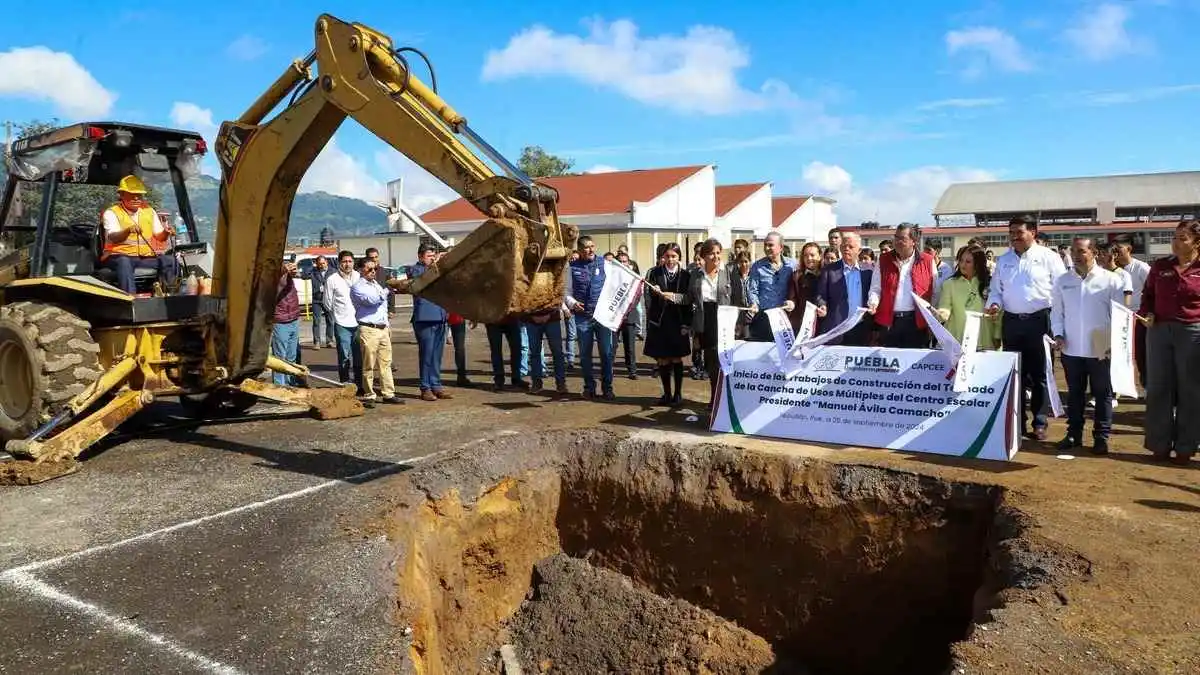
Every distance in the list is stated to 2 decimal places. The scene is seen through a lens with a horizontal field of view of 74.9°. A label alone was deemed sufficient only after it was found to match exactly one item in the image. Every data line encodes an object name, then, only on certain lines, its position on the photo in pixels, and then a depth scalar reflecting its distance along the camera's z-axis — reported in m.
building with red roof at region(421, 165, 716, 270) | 31.61
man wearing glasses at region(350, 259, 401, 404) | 9.04
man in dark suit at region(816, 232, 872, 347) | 7.80
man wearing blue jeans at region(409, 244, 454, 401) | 9.33
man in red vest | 7.34
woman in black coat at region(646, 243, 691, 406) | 8.66
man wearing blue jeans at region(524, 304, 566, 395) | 9.37
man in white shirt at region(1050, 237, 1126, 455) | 6.50
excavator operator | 7.04
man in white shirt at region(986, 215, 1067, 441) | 6.70
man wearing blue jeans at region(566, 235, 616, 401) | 9.33
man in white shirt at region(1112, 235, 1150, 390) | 8.70
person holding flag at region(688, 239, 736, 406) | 8.80
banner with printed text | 6.21
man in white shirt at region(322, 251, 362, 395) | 9.50
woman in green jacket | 7.27
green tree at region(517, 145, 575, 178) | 59.31
